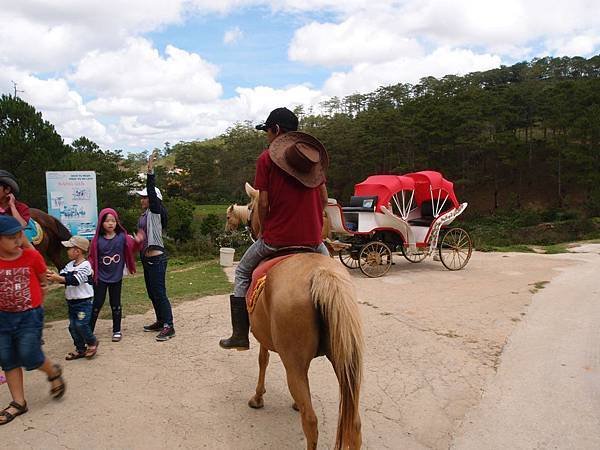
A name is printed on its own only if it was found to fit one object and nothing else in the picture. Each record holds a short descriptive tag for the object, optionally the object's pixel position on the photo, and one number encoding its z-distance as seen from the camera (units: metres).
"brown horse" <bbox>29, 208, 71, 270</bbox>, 7.01
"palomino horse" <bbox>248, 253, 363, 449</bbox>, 2.69
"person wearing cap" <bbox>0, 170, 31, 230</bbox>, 4.91
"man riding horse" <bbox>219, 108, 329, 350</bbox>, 3.15
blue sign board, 8.93
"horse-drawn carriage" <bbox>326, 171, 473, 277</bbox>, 10.09
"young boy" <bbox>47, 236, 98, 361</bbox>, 4.68
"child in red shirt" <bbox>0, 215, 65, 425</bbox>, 3.60
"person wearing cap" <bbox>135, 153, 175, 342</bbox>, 5.39
